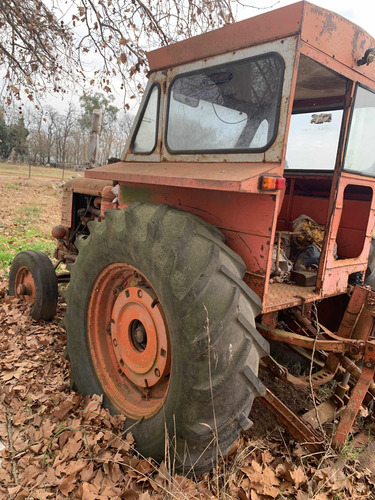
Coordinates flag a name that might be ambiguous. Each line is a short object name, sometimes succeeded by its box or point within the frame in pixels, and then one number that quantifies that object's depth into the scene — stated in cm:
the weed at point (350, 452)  210
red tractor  174
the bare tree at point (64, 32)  479
